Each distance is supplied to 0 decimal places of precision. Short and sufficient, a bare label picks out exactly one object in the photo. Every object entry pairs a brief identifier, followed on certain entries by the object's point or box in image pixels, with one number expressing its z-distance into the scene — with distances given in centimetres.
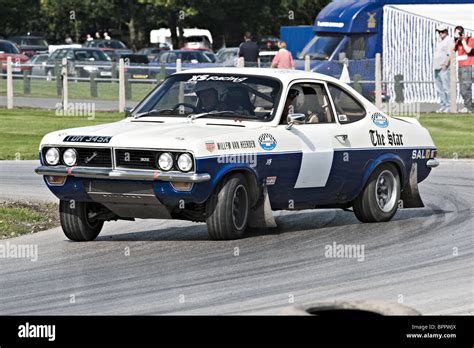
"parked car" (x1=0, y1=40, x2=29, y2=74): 5232
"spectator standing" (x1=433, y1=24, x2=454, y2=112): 2947
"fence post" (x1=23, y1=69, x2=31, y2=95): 3766
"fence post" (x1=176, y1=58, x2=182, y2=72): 3180
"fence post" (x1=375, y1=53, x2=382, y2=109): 3084
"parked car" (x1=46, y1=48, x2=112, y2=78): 3647
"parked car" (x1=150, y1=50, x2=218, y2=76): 4984
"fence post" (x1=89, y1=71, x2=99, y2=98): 3581
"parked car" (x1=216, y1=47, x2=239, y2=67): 5368
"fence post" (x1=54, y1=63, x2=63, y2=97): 3678
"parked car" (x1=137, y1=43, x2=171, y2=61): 6722
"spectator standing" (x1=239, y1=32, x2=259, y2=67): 3055
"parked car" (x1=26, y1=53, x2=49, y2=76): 3716
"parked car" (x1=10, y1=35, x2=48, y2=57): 6931
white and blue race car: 1103
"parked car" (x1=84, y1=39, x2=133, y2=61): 6879
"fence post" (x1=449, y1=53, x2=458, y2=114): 2975
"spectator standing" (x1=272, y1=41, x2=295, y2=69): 2842
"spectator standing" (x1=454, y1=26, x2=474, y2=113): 2950
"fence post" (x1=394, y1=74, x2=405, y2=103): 3180
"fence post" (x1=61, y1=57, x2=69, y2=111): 3327
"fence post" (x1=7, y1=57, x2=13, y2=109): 3372
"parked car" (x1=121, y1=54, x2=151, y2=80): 3403
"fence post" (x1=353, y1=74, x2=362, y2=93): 3134
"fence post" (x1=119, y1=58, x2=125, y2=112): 3275
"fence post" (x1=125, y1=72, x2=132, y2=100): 3366
